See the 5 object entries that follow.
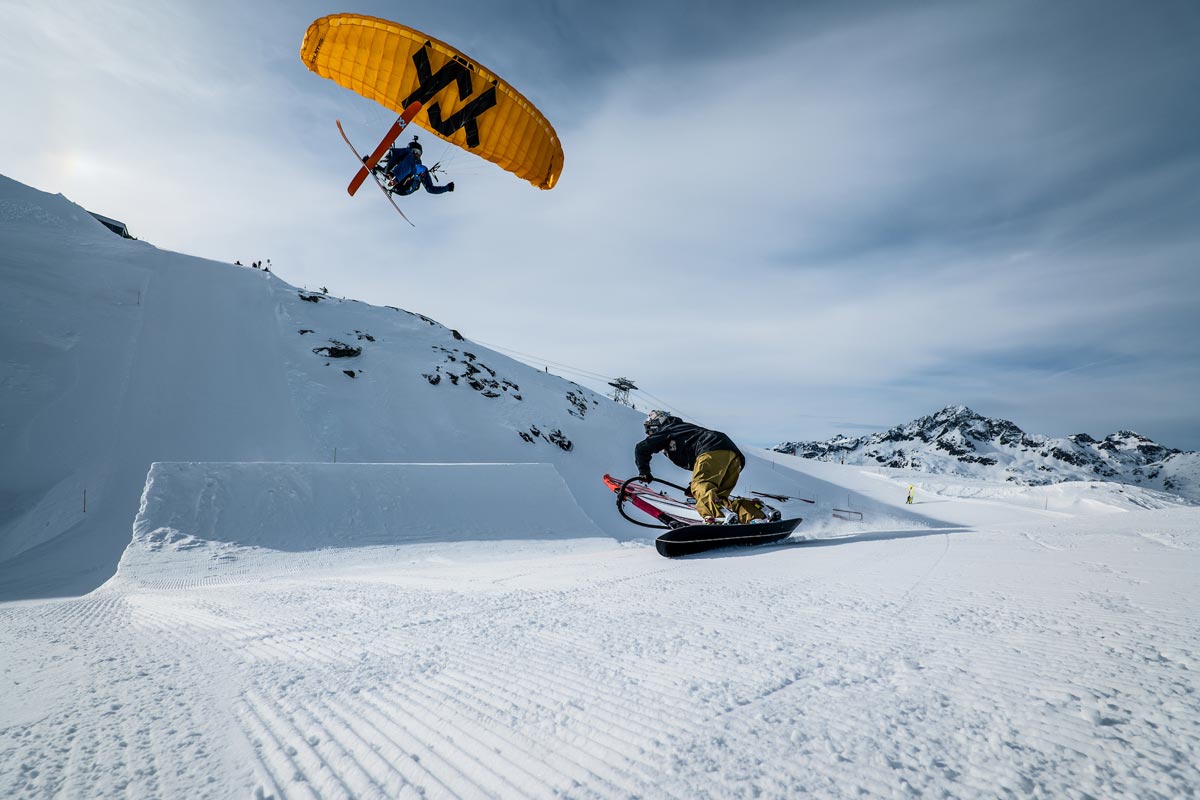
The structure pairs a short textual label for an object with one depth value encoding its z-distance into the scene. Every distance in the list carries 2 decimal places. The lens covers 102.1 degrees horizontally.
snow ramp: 9.15
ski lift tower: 47.09
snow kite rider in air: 13.79
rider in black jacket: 7.19
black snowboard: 6.47
